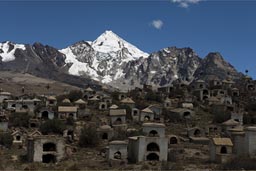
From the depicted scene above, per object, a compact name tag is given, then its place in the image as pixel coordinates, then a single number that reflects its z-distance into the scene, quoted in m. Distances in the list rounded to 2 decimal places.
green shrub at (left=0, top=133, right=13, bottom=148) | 44.78
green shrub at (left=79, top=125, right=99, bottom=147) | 44.38
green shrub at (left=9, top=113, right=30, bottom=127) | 54.47
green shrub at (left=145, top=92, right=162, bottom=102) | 69.14
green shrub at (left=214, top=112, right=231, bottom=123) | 56.09
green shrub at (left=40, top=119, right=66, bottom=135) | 49.69
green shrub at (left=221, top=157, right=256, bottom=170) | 33.62
